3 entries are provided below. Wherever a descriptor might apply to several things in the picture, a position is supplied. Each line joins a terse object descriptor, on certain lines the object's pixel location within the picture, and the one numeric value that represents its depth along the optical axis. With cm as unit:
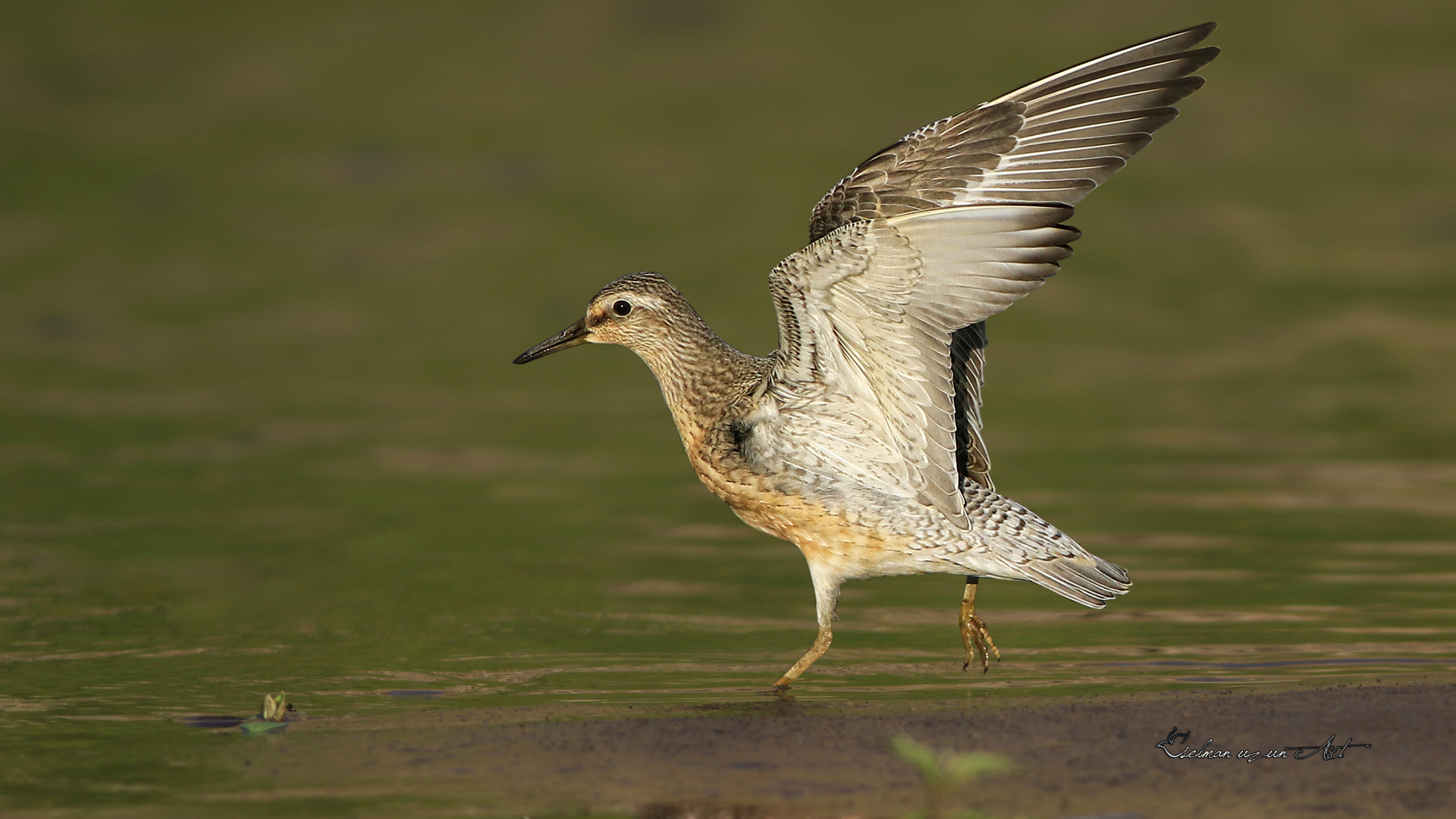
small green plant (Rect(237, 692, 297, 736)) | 1339
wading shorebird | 1431
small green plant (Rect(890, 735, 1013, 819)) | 1020
